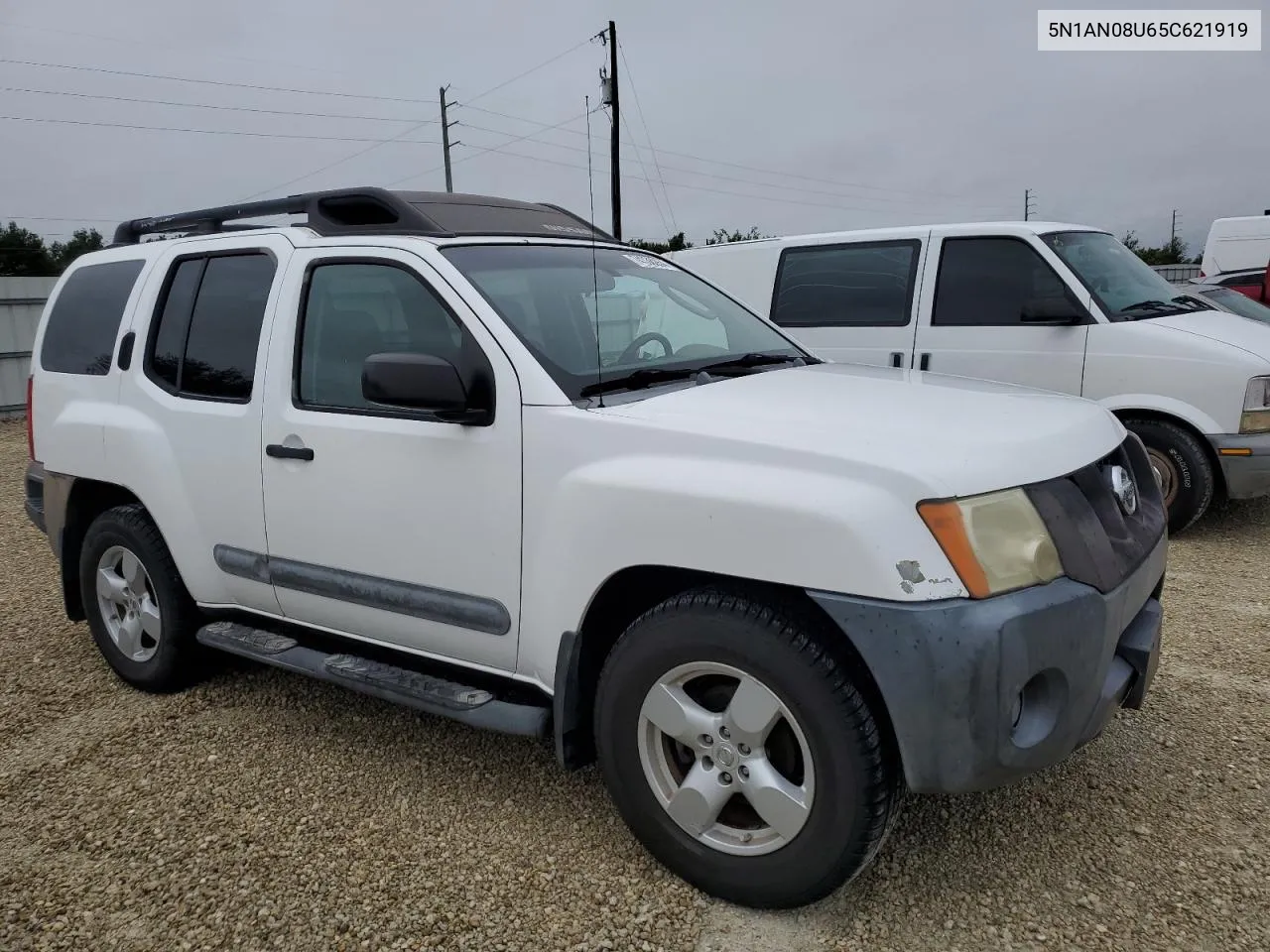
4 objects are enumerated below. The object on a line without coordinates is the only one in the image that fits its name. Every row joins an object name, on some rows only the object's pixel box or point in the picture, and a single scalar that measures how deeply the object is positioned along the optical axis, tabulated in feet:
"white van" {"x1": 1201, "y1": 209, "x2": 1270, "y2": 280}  43.91
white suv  6.96
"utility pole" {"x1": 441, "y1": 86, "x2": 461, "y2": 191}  126.52
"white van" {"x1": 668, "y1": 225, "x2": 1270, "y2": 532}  18.34
